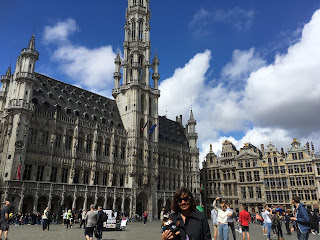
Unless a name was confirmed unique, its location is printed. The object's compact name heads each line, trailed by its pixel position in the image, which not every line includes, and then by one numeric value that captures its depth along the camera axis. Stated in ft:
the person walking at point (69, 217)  75.92
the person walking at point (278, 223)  46.86
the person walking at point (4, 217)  36.73
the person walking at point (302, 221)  22.67
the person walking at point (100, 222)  40.45
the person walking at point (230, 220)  33.02
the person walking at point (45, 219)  63.66
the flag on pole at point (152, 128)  151.25
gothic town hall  107.55
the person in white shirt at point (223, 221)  31.27
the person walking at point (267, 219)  44.91
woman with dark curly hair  12.34
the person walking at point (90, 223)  34.73
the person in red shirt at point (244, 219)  38.42
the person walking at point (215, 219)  36.80
